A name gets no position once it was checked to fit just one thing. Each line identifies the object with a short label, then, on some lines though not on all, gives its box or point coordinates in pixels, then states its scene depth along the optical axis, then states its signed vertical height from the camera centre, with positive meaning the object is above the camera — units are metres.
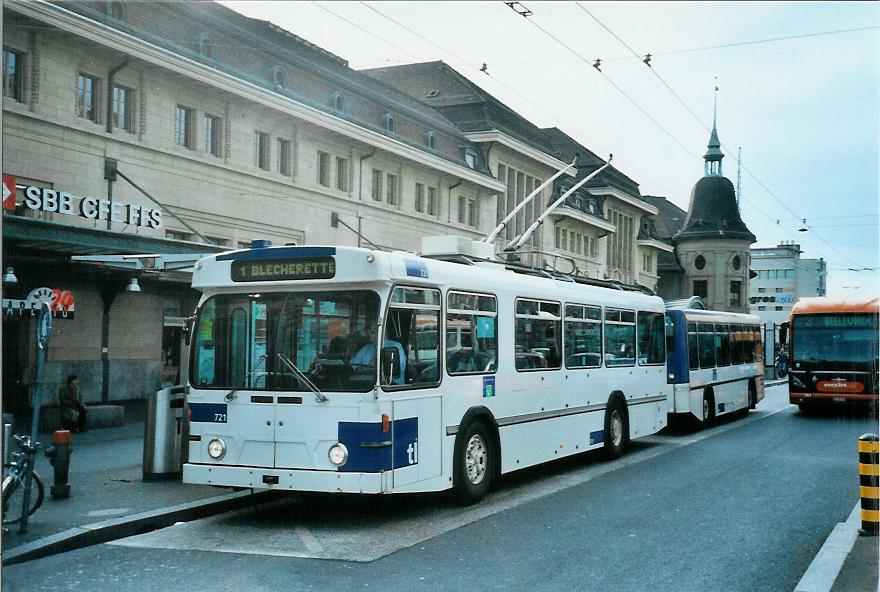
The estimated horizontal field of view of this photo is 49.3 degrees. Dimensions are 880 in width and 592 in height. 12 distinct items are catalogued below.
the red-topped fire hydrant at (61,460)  10.03 -1.15
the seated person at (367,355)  9.02 -0.02
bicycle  8.42 -1.12
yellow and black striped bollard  8.24 -1.09
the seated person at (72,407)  17.22 -1.01
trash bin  11.17 -0.96
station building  19.08 +4.86
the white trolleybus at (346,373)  8.98 -0.20
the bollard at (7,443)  8.56 -0.83
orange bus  23.30 +0.06
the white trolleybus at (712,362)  19.44 -0.17
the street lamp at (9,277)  17.05 +1.31
